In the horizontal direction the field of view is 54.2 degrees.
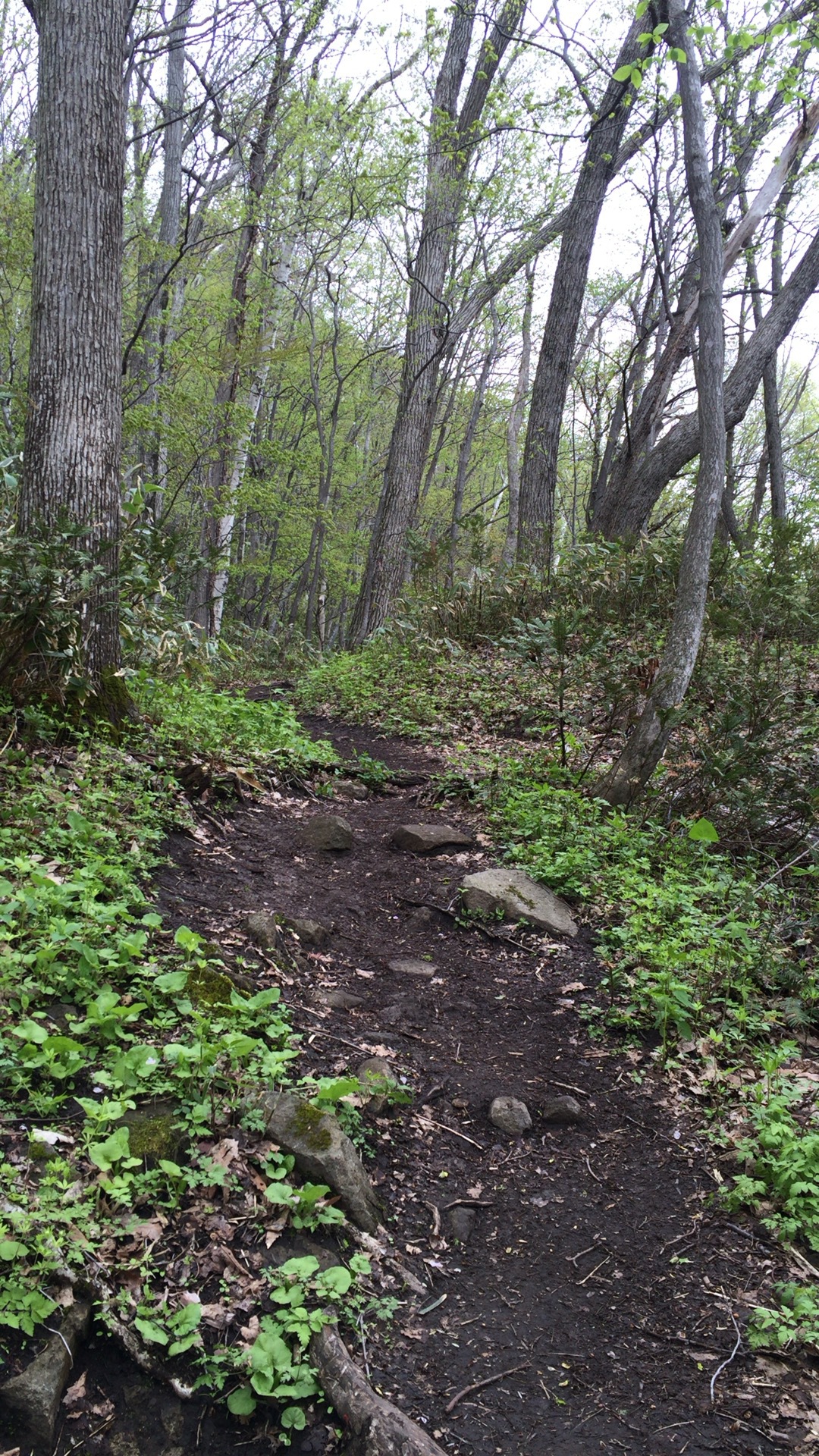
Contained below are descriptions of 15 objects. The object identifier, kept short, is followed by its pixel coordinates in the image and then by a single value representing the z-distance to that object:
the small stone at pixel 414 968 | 4.04
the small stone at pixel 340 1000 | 3.53
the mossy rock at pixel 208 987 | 2.89
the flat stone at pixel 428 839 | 5.43
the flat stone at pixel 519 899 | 4.49
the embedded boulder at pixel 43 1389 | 1.60
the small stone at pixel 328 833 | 5.34
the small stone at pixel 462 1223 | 2.54
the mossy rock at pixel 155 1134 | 2.21
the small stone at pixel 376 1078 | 2.91
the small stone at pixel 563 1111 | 3.10
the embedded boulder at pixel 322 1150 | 2.38
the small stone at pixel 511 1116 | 3.05
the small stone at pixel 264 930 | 3.68
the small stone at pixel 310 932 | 4.04
